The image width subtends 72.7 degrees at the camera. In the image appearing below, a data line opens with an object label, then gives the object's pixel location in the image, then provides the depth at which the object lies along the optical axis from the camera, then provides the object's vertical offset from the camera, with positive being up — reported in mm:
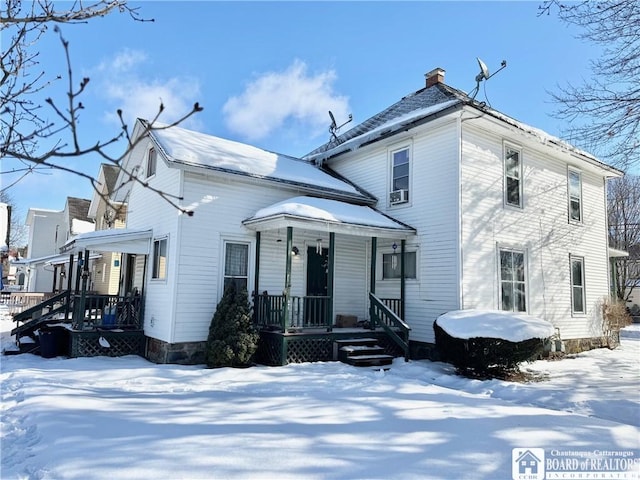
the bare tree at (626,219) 27672 +5214
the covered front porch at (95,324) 10008 -1000
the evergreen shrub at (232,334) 8664 -916
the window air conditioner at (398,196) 11586 +2593
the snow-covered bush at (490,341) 8109 -850
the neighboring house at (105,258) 18297 +1125
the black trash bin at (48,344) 10000 -1395
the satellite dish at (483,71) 11648 +5974
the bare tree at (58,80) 1889 +1440
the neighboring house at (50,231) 23362 +3210
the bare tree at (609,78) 7520 +4096
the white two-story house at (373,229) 9680 +1508
